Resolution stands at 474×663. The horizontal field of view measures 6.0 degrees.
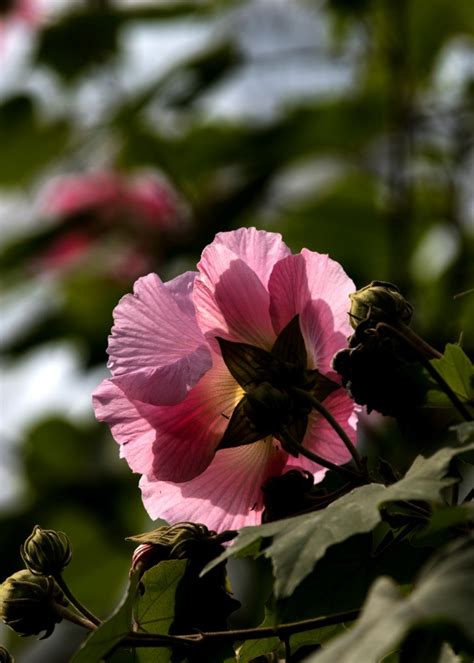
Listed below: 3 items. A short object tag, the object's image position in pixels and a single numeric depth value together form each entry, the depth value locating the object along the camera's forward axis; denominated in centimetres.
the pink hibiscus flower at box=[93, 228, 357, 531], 172
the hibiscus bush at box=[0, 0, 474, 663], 166
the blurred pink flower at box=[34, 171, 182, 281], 388
